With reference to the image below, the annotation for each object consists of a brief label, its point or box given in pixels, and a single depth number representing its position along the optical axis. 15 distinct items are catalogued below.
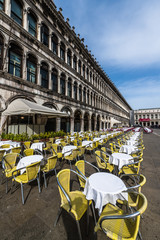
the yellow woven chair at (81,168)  2.50
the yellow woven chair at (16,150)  4.47
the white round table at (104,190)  1.89
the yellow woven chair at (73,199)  1.85
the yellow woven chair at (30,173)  2.74
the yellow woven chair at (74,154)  4.48
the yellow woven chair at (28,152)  4.25
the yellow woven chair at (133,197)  2.09
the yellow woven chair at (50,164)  3.32
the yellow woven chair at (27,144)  6.15
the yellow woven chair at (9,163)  3.21
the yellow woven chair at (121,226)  1.38
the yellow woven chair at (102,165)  3.83
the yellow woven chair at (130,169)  3.53
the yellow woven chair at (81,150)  5.31
